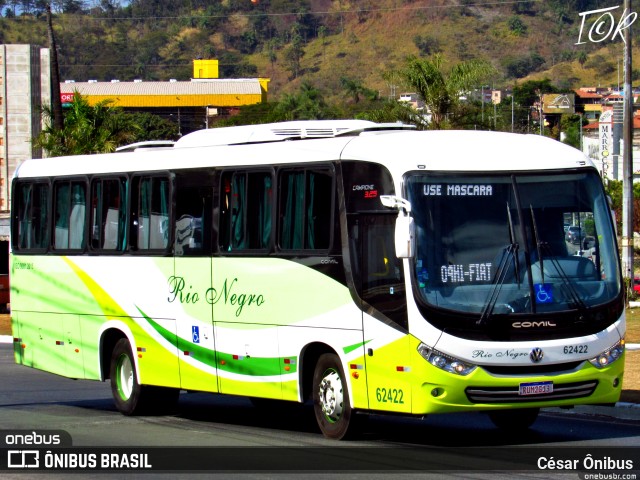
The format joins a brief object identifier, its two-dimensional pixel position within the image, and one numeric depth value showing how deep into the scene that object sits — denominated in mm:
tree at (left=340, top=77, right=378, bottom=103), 178250
